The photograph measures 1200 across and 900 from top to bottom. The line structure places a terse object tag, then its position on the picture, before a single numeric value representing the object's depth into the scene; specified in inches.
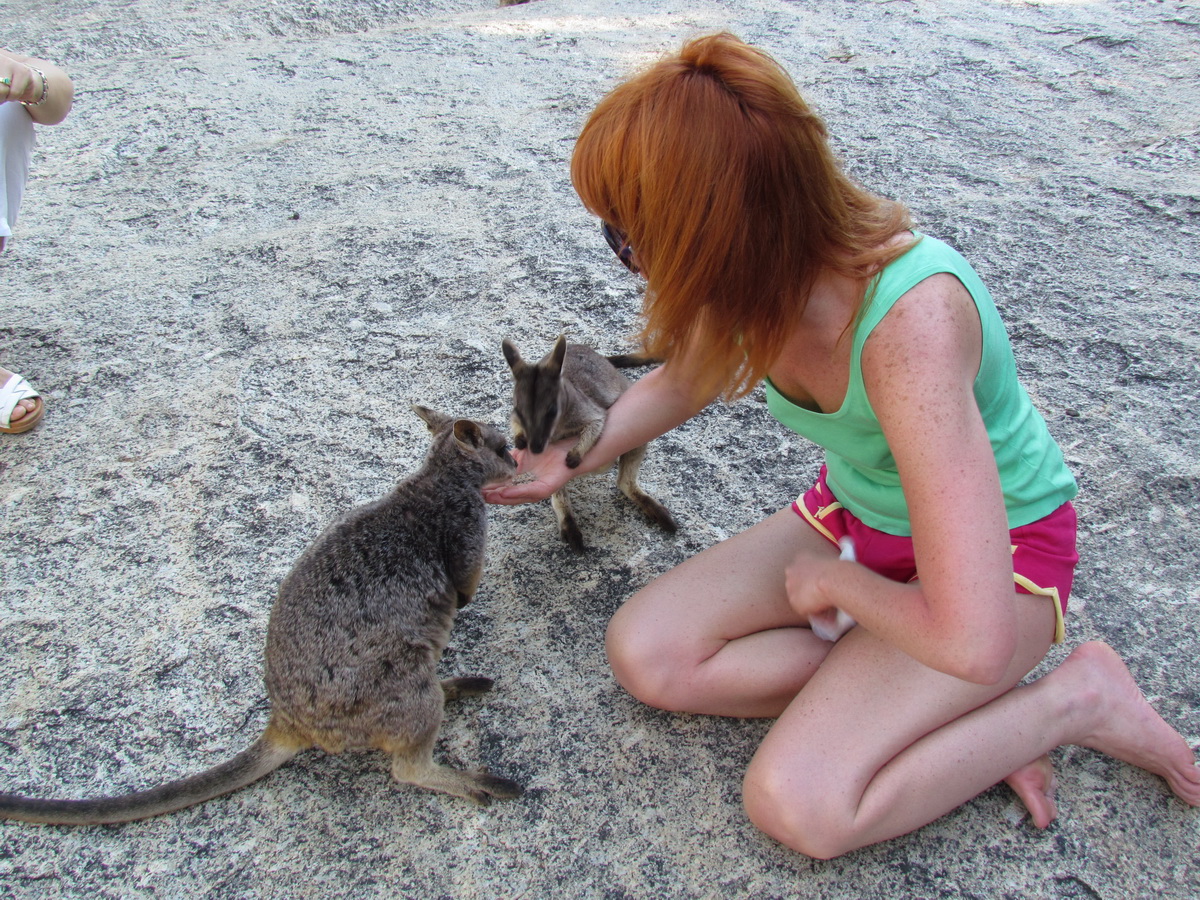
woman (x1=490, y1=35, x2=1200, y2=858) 59.6
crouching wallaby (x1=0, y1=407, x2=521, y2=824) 73.9
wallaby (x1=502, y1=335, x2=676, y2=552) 103.5
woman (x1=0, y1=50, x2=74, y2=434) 113.8
